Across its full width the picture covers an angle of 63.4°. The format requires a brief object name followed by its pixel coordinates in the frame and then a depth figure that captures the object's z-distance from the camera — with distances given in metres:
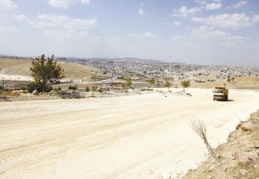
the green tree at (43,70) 26.09
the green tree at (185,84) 54.70
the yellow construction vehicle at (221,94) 29.57
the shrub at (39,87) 24.69
